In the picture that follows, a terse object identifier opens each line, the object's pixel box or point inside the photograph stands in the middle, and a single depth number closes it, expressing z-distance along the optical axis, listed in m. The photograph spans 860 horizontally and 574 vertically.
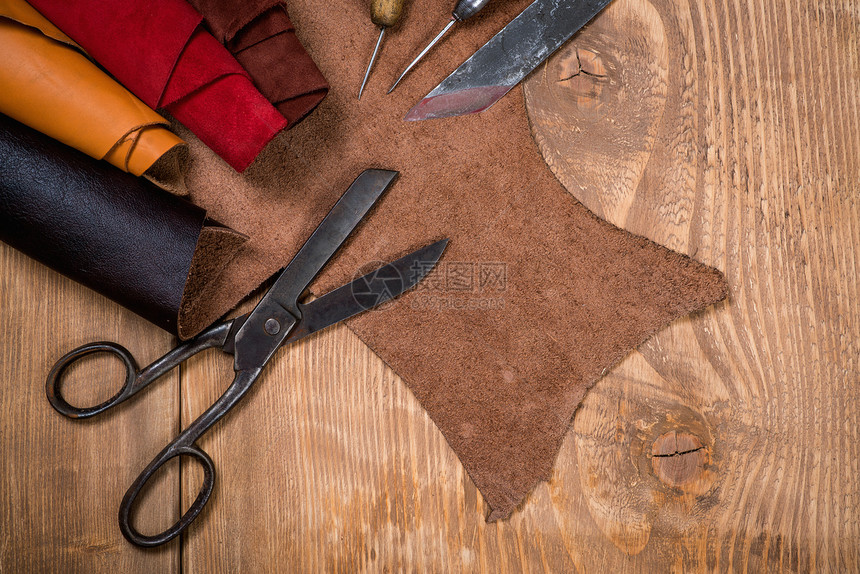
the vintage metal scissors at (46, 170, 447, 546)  0.65
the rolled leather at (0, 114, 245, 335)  0.59
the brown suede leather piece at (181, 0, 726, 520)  0.69
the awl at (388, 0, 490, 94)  0.65
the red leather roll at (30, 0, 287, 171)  0.59
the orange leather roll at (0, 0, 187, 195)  0.56
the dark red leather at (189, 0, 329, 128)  0.62
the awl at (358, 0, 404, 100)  0.63
